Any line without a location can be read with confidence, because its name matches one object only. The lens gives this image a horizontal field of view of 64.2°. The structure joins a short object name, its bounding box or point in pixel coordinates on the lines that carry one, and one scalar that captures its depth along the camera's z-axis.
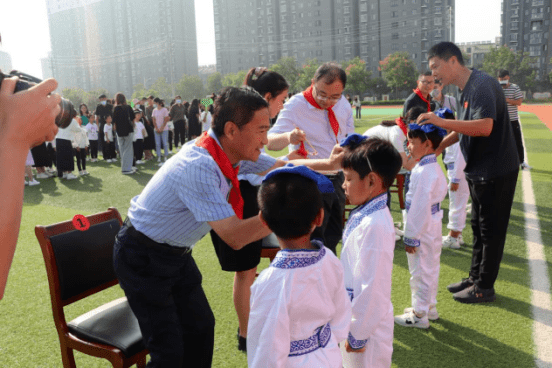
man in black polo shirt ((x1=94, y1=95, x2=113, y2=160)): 13.65
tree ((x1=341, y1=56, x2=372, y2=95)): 68.44
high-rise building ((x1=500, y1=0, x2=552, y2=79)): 87.88
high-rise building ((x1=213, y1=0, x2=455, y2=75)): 85.50
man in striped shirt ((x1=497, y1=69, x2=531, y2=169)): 8.60
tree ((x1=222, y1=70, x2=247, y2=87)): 84.87
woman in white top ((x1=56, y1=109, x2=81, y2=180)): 10.52
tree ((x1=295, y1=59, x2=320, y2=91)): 69.69
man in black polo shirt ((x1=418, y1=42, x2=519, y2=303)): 3.66
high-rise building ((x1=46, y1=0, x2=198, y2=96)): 111.56
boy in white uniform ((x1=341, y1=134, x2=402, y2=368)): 2.14
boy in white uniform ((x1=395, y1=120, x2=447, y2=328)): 3.23
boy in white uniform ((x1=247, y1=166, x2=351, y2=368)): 1.61
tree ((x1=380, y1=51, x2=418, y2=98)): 69.69
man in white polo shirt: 3.32
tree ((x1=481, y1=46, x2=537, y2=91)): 66.06
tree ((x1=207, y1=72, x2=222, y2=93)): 94.75
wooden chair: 2.22
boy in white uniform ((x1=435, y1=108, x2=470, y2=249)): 5.26
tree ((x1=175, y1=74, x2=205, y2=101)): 93.94
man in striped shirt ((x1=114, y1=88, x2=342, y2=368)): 1.93
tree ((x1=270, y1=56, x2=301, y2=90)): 78.19
